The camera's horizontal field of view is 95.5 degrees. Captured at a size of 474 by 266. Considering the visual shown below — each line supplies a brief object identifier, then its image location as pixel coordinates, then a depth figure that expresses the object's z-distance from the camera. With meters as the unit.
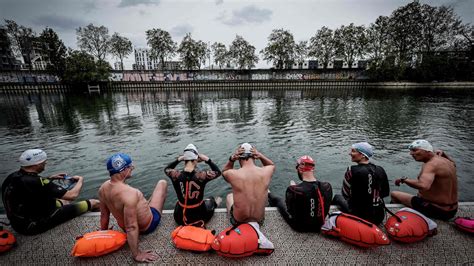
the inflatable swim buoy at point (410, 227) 3.53
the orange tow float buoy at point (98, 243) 3.31
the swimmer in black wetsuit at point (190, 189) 3.90
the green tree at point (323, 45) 72.31
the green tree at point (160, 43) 71.46
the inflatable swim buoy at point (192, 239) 3.45
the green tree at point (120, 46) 69.25
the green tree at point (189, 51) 72.06
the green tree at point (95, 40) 63.75
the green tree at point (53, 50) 54.25
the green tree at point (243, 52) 77.75
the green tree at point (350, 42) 67.75
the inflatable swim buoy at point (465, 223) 3.74
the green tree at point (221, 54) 83.68
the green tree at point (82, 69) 52.03
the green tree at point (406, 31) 59.97
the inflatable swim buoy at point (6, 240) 3.41
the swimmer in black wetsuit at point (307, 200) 3.70
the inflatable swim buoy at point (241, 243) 3.24
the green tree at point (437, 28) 57.53
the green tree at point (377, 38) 64.19
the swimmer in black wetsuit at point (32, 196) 3.67
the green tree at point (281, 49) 76.25
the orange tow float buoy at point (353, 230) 3.32
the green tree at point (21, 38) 60.10
